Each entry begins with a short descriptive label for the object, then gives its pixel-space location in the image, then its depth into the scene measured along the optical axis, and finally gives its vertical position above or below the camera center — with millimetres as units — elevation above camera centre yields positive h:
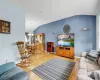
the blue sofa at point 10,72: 1156 -800
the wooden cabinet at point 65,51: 3658 -806
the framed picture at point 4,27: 2159 +521
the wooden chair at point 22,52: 2611 -577
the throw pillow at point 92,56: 2085 -666
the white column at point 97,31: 2997 +425
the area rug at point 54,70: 1842 -1176
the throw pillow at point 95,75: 815 -541
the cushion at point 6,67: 1475 -754
